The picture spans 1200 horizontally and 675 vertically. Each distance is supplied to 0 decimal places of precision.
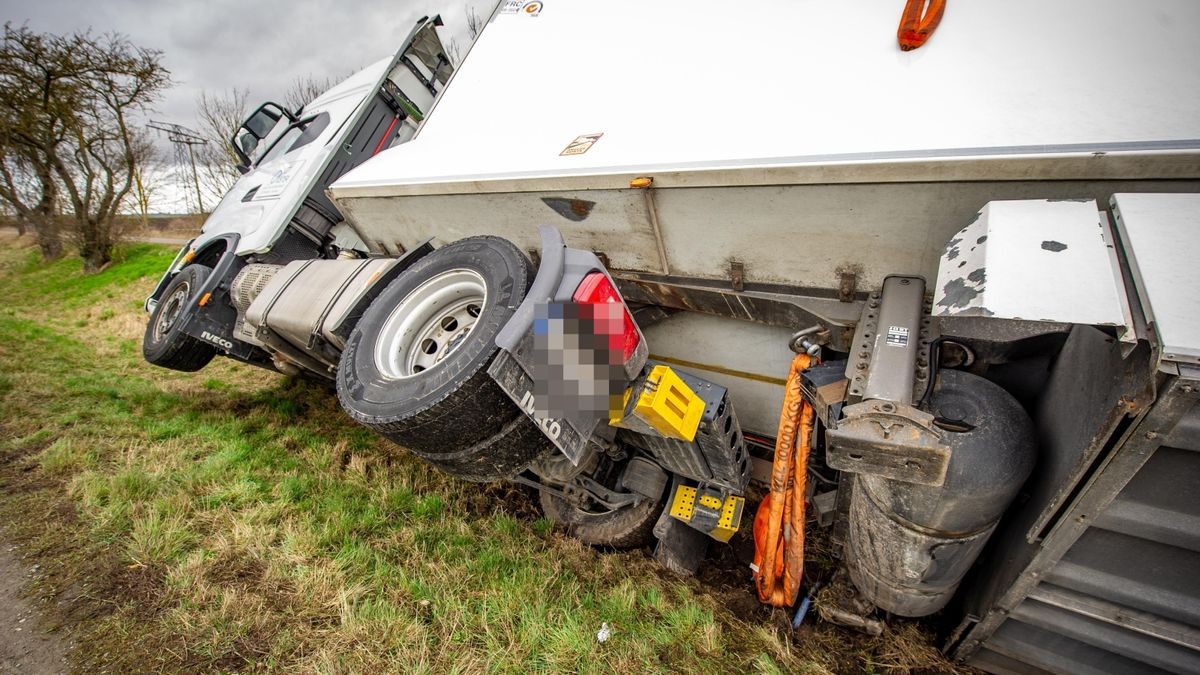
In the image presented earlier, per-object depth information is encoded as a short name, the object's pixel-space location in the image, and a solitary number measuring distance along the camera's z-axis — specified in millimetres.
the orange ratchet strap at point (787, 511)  1981
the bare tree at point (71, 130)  12633
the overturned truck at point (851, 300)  1308
